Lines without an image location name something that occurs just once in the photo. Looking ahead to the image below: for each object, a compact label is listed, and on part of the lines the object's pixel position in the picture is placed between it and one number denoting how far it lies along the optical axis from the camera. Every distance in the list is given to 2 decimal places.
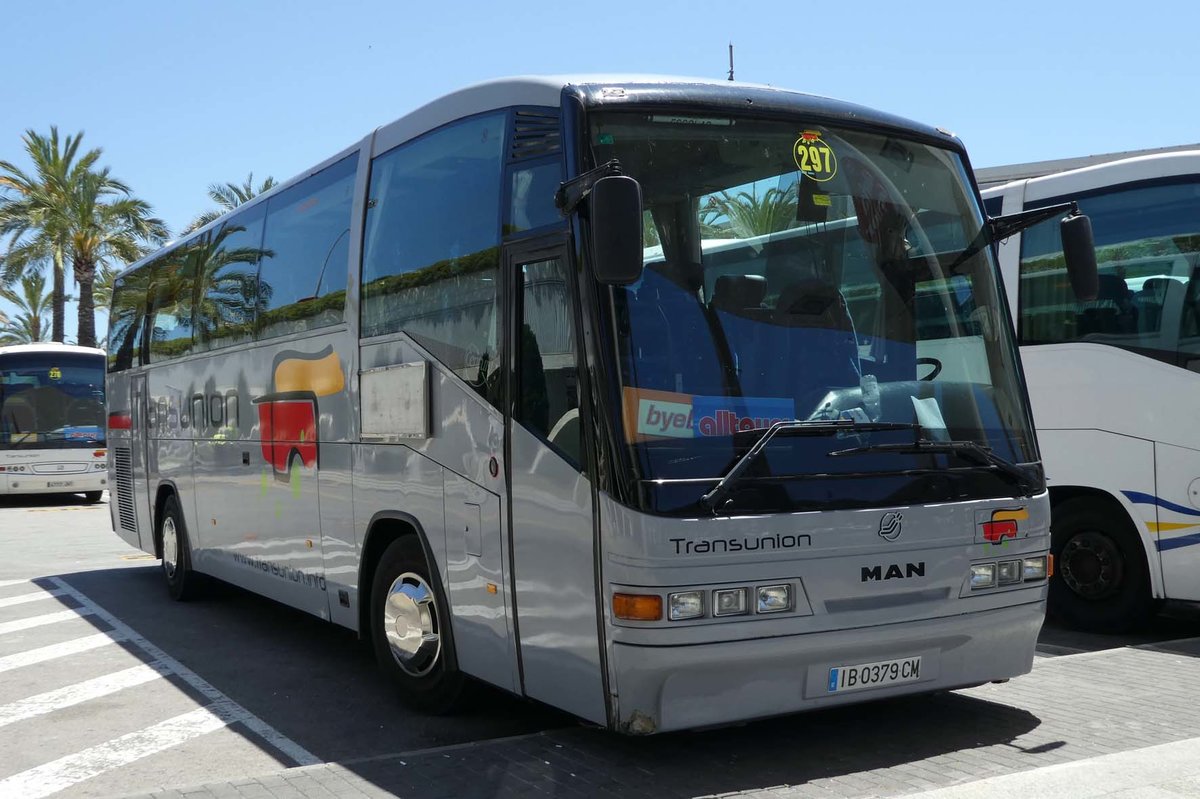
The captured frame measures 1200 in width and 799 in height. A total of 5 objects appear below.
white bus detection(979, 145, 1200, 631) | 8.69
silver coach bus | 5.28
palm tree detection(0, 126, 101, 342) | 38.12
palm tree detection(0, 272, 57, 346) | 54.31
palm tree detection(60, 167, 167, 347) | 38.50
